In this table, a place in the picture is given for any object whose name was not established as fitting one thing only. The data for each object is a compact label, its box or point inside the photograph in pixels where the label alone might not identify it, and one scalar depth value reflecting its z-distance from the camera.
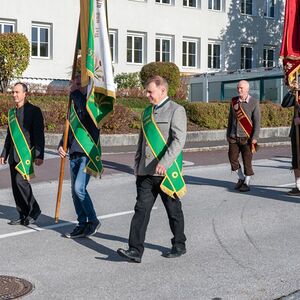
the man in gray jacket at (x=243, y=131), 11.27
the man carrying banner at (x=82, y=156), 7.60
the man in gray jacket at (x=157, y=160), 6.65
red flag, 10.74
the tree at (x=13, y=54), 26.14
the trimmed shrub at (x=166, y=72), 29.14
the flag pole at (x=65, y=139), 7.72
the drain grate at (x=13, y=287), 5.65
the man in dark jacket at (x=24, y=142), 8.38
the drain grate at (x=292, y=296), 5.59
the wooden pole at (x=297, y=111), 10.64
